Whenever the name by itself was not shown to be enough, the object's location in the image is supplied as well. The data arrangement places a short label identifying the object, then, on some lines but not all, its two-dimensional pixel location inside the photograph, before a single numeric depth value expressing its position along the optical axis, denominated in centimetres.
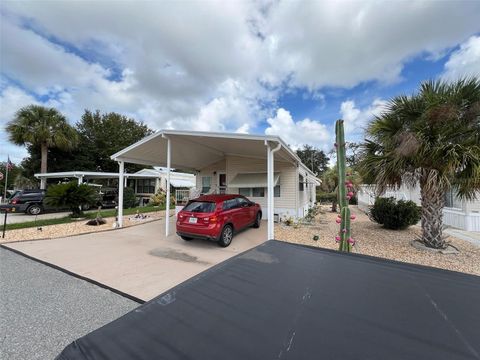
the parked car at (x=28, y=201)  1339
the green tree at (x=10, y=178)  3081
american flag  949
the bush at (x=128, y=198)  1753
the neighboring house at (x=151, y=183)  2152
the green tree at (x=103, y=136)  2633
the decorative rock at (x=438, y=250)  587
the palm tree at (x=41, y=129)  1777
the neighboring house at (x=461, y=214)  884
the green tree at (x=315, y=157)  5012
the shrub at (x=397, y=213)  877
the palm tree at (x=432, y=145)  539
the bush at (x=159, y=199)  1923
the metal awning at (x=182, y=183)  2260
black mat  105
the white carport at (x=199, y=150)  696
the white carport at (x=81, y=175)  1664
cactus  455
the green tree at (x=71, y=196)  1064
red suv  646
